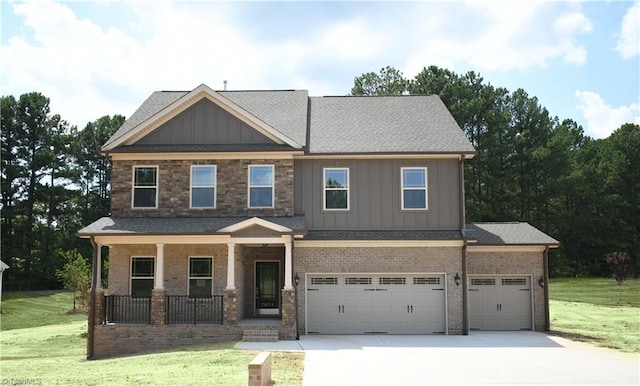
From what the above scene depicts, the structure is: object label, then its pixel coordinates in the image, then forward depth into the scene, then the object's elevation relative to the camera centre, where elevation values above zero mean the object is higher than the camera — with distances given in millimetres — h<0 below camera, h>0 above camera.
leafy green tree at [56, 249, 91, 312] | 28984 -1883
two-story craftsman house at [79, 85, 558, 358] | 19156 +298
